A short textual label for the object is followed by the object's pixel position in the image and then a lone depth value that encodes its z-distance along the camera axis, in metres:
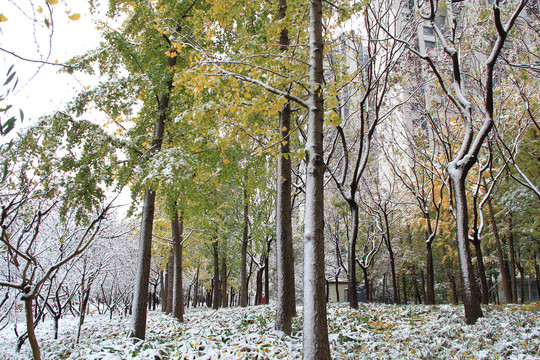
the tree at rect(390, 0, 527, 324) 6.34
